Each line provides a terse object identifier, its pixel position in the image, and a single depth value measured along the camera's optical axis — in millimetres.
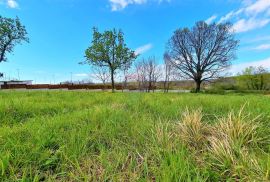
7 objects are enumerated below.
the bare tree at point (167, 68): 22204
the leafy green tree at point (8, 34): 17274
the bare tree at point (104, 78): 30167
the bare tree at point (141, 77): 24970
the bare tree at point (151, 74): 24917
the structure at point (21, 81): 32720
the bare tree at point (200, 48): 20164
